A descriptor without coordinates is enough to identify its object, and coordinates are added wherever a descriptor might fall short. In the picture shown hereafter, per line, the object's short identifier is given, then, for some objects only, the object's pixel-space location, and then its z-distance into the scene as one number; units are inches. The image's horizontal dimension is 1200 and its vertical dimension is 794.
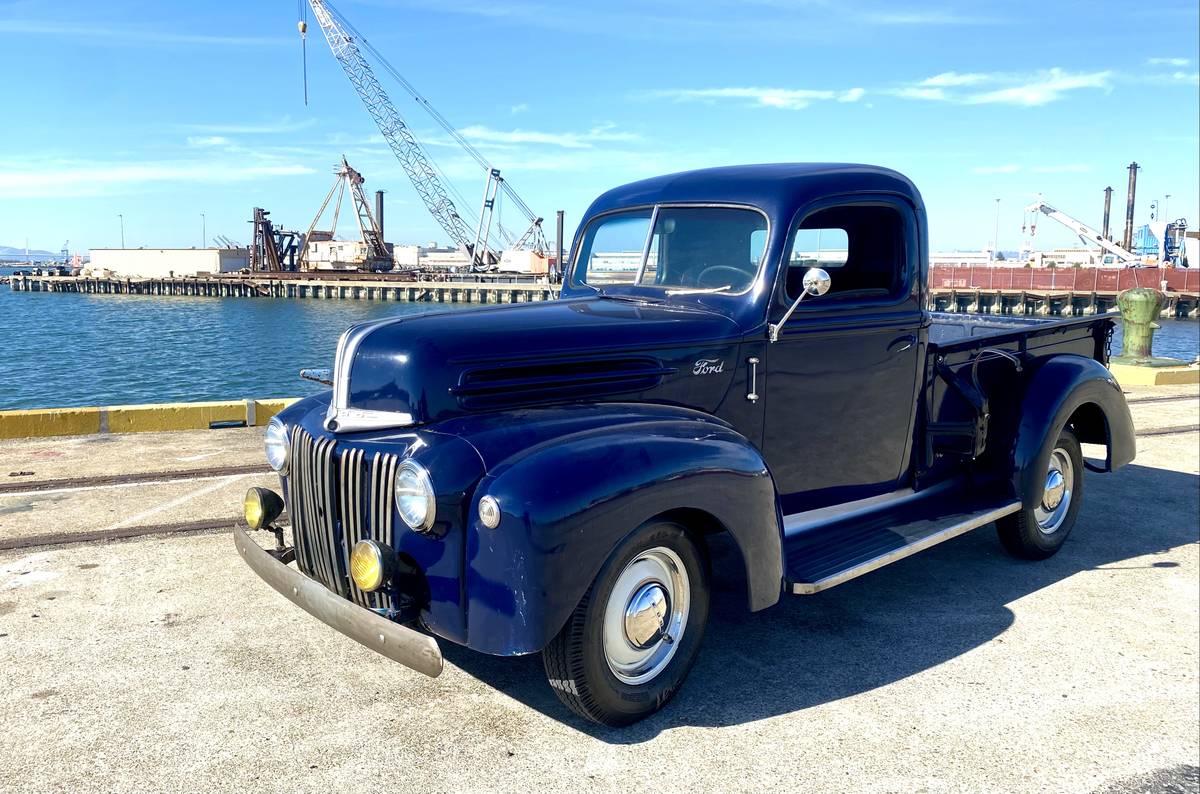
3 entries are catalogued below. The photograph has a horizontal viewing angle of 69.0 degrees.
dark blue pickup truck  115.5
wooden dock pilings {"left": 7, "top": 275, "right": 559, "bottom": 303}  3085.6
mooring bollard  539.2
